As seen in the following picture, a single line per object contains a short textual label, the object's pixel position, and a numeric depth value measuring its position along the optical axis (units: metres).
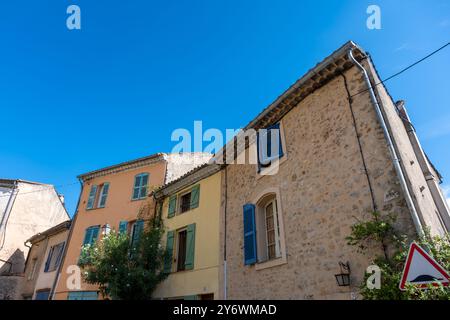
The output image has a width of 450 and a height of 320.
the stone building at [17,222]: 17.47
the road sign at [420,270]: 3.20
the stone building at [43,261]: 15.54
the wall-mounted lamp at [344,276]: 5.32
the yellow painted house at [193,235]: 9.27
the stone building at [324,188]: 5.42
